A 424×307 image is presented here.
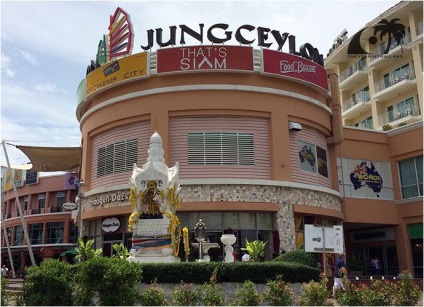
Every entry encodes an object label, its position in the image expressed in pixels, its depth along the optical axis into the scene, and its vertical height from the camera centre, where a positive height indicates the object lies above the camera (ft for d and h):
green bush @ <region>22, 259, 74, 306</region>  34.47 -1.89
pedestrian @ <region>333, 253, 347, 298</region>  49.72 -1.38
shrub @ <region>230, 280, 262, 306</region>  34.12 -2.75
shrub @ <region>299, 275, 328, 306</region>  35.60 -2.78
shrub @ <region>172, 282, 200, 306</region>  35.12 -2.76
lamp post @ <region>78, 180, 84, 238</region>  80.38 +11.39
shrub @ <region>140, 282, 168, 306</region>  34.40 -2.74
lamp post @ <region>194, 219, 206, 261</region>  63.21 +4.04
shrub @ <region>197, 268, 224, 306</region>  34.35 -2.70
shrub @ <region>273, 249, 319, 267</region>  55.57 +0.36
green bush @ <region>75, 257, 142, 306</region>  34.04 -1.50
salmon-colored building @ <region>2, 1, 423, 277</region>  79.30 +21.89
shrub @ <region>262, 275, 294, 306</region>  35.29 -2.66
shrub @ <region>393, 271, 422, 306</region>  37.31 -2.86
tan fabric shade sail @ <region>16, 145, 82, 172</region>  106.73 +26.11
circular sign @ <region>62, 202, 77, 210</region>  89.04 +11.19
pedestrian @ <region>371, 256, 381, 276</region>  96.48 -1.54
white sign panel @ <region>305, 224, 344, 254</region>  43.06 +1.94
